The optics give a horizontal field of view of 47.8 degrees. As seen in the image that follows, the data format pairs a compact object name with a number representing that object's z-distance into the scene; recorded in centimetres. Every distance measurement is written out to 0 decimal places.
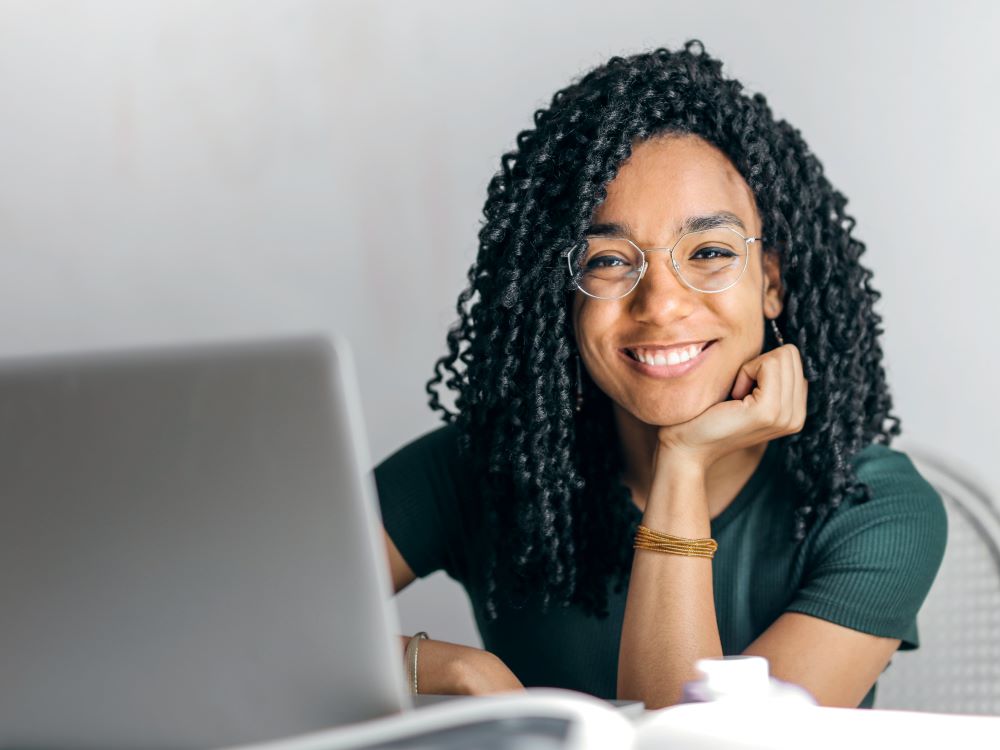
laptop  66
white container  82
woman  147
